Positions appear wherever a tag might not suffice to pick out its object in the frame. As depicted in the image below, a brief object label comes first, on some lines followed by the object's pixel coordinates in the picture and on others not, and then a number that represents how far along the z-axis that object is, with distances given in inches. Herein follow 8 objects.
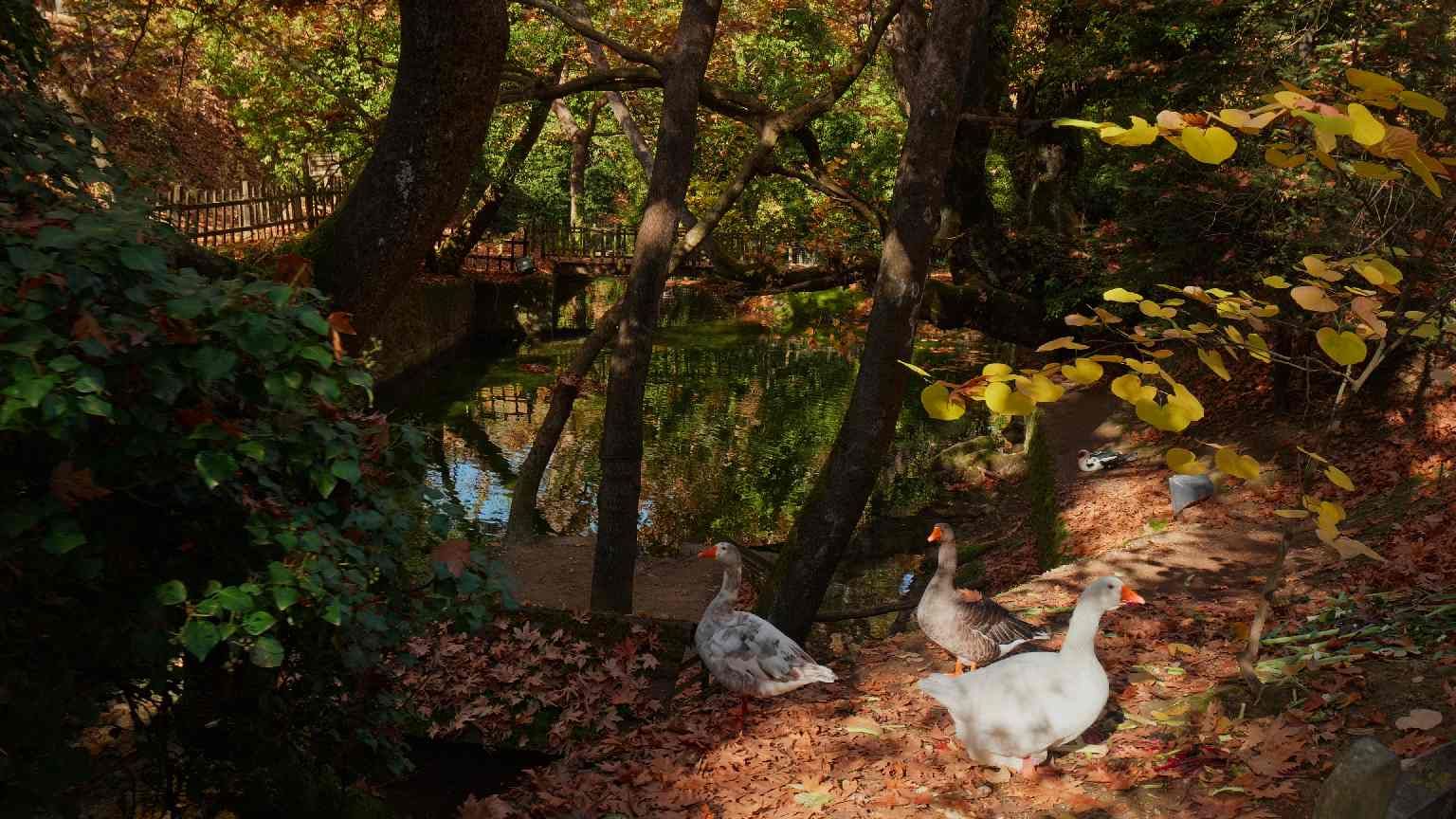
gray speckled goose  264.5
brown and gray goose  275.3
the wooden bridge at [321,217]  927.0
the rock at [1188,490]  468.8
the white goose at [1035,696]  198.5
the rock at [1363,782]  121.9
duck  586.9
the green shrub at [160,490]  113.3
